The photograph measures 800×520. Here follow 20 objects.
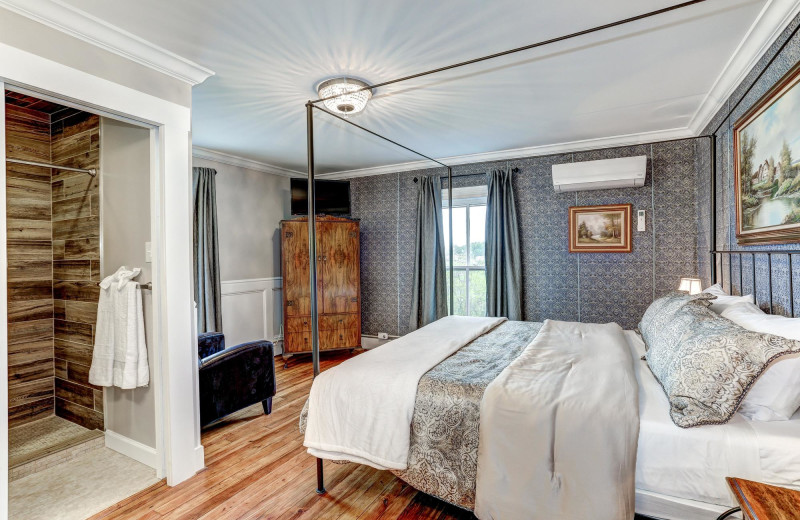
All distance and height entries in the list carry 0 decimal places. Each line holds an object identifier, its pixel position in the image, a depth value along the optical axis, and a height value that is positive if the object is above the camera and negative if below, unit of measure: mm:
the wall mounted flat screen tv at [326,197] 5191 +820
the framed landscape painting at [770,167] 1888 +463
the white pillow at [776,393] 1436 -521
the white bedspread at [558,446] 1495 -760
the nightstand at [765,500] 973 -641
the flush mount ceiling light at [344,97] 2623 +1109
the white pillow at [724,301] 2246 -280
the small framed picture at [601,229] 3982 +266
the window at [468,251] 4930 +70
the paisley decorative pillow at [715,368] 1418 -439
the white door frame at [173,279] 2289 -112
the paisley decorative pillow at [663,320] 1957 -377
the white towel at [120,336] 2393 -469
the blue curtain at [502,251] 4395 +53
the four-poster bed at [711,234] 2193 +129
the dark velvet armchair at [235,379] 2865 -921
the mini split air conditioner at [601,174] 3680 +774
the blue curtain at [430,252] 4965 +64
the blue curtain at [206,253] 4281 +77
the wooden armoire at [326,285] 4914 -332
